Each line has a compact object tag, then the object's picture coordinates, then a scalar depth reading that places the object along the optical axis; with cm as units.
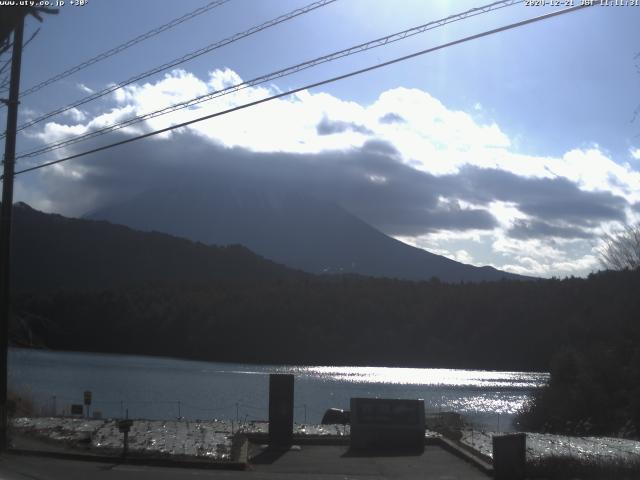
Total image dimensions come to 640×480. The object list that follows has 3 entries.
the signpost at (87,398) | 2910
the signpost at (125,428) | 1803
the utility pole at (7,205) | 2053
